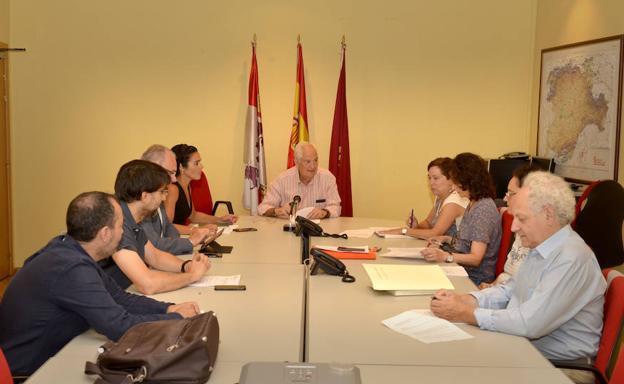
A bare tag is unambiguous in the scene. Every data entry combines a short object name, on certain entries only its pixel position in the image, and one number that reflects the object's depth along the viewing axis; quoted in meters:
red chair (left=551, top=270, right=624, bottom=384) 2.47
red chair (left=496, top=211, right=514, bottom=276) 3.99
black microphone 4.98
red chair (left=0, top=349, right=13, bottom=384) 2.01
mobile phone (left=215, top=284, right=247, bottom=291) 3.04
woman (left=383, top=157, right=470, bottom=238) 4.53
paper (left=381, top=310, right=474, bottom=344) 2.43
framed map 5.08
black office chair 4.48
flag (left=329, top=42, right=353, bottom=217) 6.54
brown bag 1.85
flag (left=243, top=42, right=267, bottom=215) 6.43
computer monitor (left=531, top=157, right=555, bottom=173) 5.96
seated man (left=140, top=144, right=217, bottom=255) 3.79
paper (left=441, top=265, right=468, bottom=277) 3.48
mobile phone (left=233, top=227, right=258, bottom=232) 4.81
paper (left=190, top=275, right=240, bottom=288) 3.15
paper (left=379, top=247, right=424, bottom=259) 3.81
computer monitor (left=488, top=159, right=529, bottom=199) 6.22
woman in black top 5.03
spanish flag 6.45
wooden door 6.36
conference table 2.07
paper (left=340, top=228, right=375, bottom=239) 4.59
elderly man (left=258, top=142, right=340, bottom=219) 5.63
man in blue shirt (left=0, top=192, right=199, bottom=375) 2.33
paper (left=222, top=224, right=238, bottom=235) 4.73
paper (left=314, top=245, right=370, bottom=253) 4.00
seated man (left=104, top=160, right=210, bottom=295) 2.97
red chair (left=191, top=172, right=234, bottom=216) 5.79
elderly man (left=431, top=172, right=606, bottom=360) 2.48
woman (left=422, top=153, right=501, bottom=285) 3.82
